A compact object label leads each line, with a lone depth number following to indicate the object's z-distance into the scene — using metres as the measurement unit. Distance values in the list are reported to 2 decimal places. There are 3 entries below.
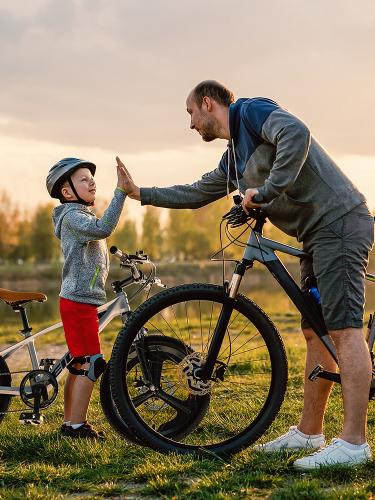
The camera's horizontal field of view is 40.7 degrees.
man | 2.63
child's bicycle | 3.58
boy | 3.36
